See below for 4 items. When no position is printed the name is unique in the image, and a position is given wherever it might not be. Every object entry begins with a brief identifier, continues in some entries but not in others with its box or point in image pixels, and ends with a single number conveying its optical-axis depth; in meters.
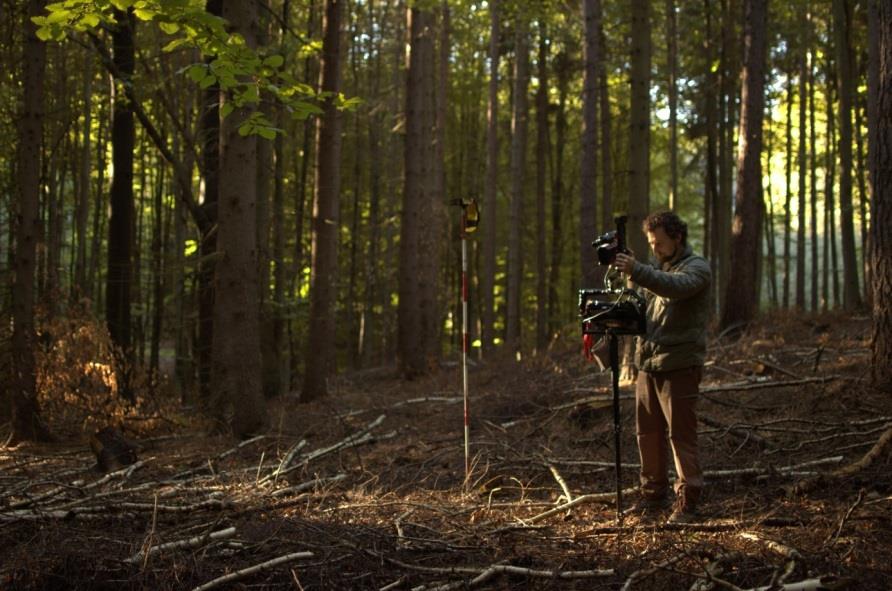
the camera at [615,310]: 4.97
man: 4.97
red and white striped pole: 6.21
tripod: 4.97
